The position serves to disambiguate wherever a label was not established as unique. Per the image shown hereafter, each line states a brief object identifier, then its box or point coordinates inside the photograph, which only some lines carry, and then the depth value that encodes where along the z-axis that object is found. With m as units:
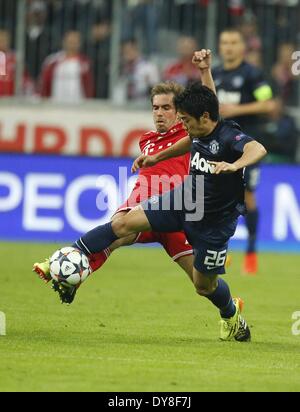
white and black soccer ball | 8.33
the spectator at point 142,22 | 19.03
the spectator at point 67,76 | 18.61
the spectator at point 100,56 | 19.08
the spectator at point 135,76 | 18.89
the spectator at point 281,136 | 18.34
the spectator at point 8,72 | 18.58
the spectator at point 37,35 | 18.92
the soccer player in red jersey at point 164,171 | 9.23
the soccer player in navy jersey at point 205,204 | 8.26
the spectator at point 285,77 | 19.16
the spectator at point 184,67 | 18.67
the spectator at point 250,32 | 19.22
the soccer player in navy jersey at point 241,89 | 13.62
